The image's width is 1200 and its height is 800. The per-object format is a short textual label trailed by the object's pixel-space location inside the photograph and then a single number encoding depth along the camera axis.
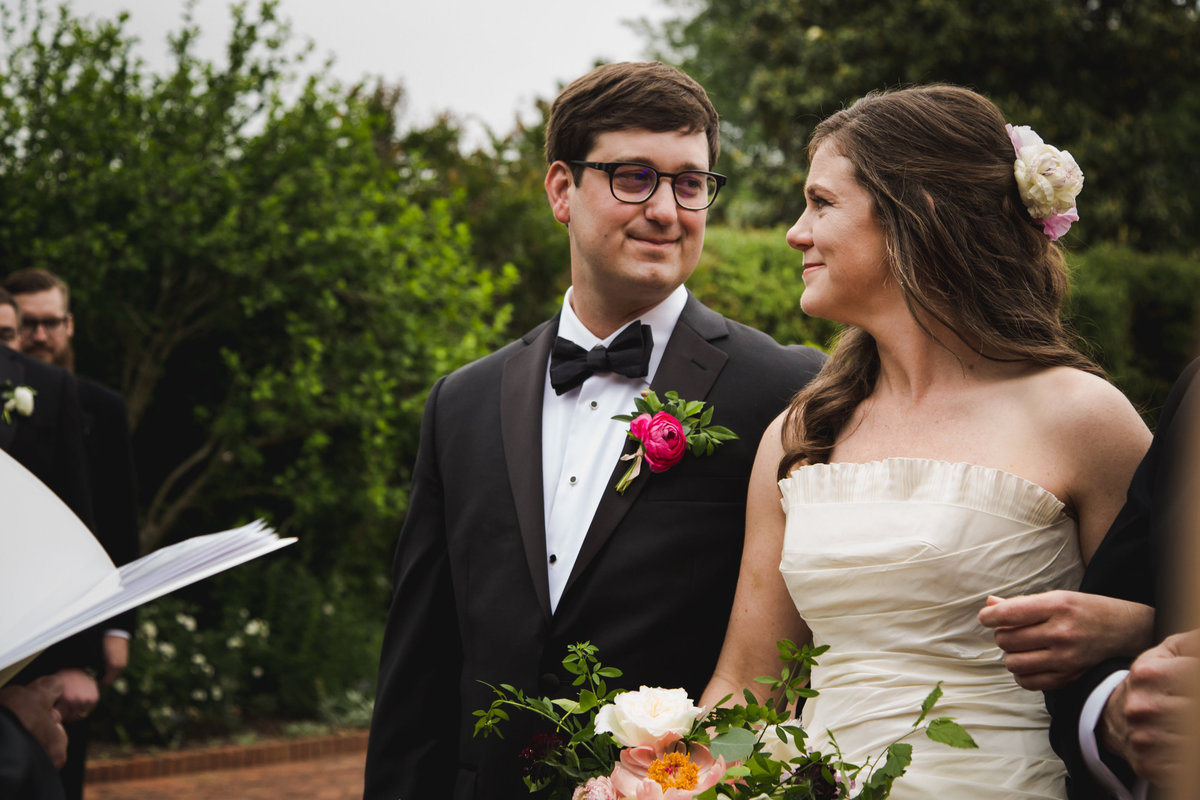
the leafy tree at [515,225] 10.78
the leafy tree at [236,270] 8.10
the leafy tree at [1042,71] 16.27
